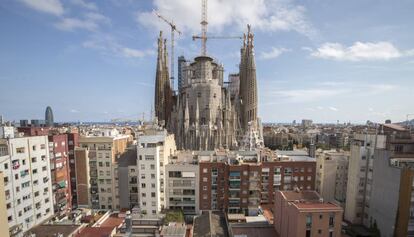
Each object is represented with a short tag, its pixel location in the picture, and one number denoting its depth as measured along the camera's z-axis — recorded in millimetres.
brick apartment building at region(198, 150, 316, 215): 40250
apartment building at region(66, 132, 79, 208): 42500
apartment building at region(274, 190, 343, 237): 26625
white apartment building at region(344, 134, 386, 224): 37094
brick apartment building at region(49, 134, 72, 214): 38812
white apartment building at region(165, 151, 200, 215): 40344
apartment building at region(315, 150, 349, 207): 44438
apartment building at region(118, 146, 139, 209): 41953
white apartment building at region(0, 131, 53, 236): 30703
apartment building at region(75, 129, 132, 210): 42938
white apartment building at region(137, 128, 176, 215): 38000
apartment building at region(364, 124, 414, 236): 30109
